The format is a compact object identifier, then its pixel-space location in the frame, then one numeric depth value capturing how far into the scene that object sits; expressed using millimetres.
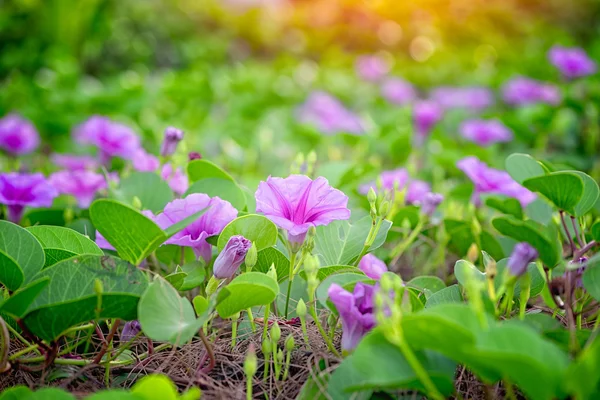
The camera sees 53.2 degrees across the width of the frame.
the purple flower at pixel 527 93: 2952
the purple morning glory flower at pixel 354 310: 809
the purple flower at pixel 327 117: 2760
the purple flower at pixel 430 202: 1339
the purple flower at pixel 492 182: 1508
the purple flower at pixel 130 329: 1007
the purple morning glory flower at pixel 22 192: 1304
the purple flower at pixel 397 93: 3533
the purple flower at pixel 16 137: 2107
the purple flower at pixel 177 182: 1426
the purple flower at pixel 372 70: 4082
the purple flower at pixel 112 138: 1947
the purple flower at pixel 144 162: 1619
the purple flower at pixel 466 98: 3322
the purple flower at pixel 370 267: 1043
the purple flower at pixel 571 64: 2984
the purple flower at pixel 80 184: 1548
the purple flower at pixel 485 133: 2303
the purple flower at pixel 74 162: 1986
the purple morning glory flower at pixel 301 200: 959
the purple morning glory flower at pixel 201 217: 1005
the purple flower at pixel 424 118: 2277
